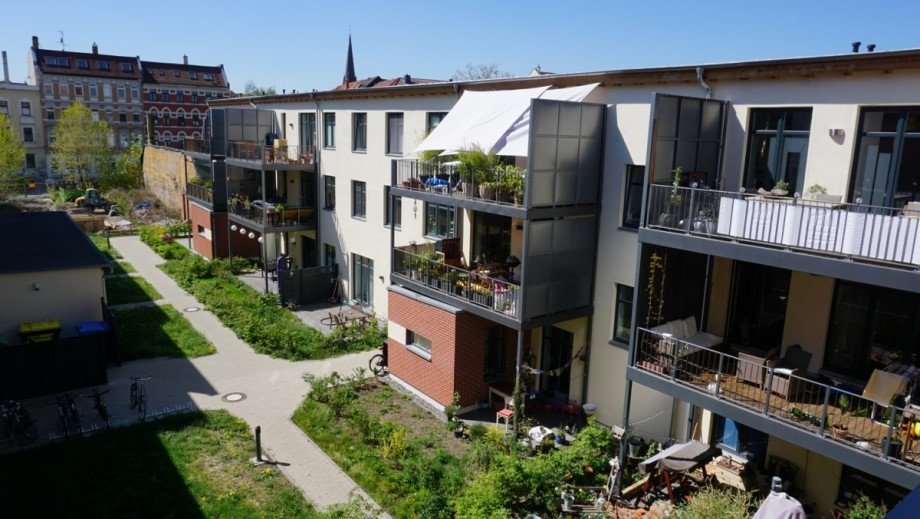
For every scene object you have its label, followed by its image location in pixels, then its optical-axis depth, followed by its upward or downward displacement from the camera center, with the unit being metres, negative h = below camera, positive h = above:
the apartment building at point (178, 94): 72.94 +6.02
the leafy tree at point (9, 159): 47.88 -1.66
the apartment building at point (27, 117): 64.00 +2.24
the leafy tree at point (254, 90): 116.09 +11.02
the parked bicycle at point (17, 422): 13.23 -6.07
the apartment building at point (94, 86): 66.81 +6.13
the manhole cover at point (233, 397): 15.91 -6.48
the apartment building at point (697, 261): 9.32 -2.03
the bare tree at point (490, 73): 66.75 +9.00
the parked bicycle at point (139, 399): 14.73 -6.20
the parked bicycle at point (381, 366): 17.58 -6.18
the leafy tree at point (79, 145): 54.44 -0.43
